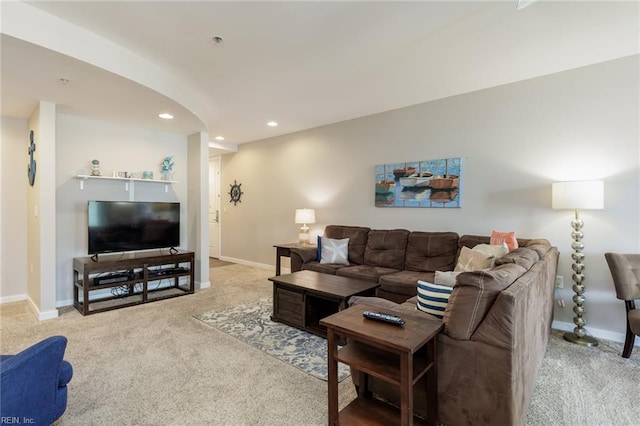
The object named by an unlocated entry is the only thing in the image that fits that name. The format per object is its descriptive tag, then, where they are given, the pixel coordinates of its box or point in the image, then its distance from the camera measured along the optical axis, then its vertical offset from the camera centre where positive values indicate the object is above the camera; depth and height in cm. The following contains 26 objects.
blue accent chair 120 -76
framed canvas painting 375 +34
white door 712 +8
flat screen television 375 -20
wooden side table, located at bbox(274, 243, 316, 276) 470 -64
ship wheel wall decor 659 +38
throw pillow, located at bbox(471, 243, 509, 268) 278 -37
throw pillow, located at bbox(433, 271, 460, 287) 221 -50
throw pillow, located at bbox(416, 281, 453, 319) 188 -55
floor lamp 266 +2
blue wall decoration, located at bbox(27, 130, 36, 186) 357 +55
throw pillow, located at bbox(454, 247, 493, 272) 268 -47
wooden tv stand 358 -86
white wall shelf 397 +43
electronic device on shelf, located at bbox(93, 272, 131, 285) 367 -84
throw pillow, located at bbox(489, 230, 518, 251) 299 -29
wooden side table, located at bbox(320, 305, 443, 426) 137 -77
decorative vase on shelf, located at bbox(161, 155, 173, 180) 464 +65
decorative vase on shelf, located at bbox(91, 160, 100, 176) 401 +56
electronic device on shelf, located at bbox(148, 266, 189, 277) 415 -85
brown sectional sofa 147 -70
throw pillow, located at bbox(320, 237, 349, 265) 416 -57
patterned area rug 243 -120
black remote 160 -58
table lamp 498 -10
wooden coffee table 292 -87
